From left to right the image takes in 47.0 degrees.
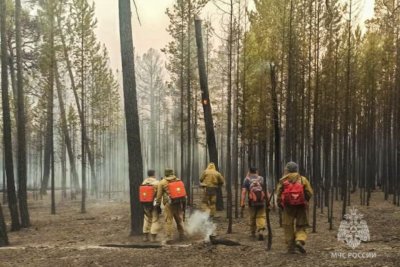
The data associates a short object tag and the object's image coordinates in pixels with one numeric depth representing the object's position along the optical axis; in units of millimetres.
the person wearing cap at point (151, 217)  12555
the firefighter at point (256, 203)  12055
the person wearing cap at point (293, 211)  9430
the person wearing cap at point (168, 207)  12469
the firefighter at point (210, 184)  14844
